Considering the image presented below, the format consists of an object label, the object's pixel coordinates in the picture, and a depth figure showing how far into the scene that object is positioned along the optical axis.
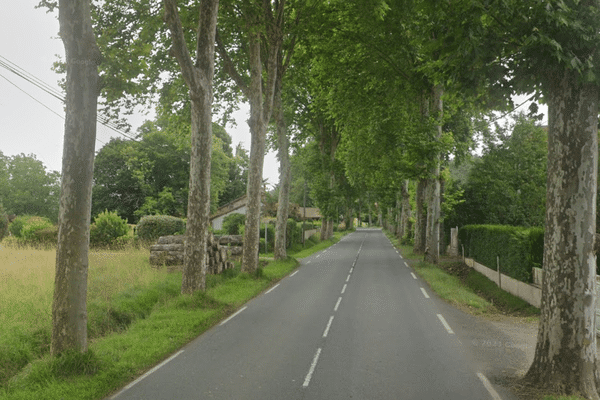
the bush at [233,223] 34.75
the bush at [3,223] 26.44
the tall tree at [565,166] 6.37
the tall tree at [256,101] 18.14
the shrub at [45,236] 22.36
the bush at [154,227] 24.17
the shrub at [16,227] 31.84
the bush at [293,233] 33.50
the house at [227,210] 55.94
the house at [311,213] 111.94
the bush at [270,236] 31.53
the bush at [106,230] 22.14
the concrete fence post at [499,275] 16.89
